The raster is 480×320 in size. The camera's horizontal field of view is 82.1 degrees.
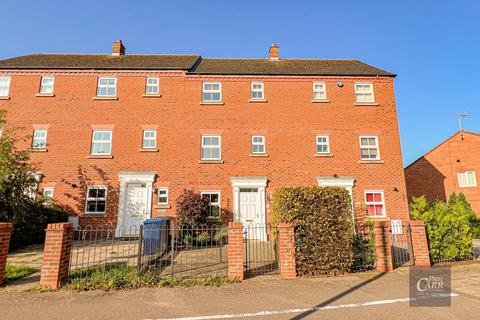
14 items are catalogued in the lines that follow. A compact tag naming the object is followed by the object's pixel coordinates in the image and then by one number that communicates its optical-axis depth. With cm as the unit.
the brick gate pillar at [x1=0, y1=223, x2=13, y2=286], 622
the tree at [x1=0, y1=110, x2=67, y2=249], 1066
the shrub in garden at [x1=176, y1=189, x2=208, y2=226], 1276
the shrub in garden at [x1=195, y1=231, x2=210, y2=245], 1153
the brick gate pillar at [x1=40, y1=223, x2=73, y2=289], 614
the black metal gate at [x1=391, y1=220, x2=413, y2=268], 820
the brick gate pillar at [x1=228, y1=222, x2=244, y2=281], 677
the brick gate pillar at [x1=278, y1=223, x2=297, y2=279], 699
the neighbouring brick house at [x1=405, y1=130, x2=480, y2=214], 2103
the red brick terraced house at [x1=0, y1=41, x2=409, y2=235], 1416
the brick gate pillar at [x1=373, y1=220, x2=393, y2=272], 758
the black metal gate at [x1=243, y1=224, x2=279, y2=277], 751
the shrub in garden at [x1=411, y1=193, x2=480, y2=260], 834
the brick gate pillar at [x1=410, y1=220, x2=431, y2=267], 793
